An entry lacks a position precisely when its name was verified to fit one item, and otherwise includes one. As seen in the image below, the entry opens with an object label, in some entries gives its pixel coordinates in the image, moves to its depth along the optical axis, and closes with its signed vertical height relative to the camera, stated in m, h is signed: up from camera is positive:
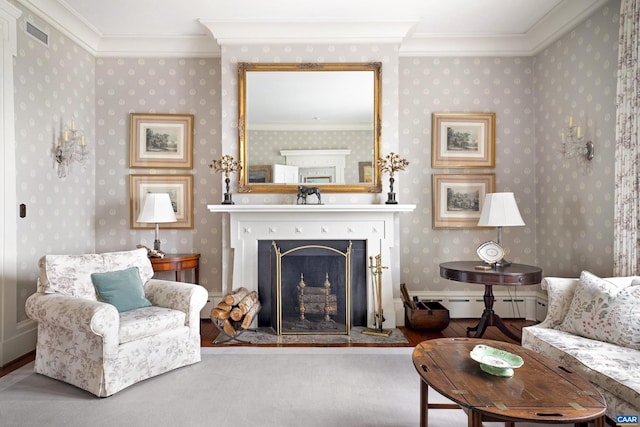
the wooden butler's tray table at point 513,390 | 1.43 -0.78
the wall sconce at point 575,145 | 3.39 +0.62
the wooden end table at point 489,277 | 3.23 -0.60
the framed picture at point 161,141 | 4.34 +0.79
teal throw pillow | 2.89 -0.65
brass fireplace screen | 3.84 -0.82
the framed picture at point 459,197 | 4.32 +0.14
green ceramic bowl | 1.73 -0.75
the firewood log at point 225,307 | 3.43 -0.92
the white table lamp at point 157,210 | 3.88 -0.02
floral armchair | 2.48 -0.82
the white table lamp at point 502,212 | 3.57 -0.03
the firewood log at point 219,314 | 3.41 -0.98
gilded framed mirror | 4.00 +0.81
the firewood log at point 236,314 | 3.43 -0.98
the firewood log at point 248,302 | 3.49 -0.91
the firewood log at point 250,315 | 3.51 -1.04
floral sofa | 1.91 -0.83
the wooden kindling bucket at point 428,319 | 3.83 -1.14
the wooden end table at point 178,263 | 3.81 -0.59
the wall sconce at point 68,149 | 3.69 +0.60
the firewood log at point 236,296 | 3.45 -0.85
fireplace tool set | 3.76 -0.91
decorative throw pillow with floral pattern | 2.27 -0.66
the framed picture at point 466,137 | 4.32 +0.85
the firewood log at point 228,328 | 3.49 -1.14
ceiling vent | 3.30 +1.60
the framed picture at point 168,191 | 4.34 +0.18
